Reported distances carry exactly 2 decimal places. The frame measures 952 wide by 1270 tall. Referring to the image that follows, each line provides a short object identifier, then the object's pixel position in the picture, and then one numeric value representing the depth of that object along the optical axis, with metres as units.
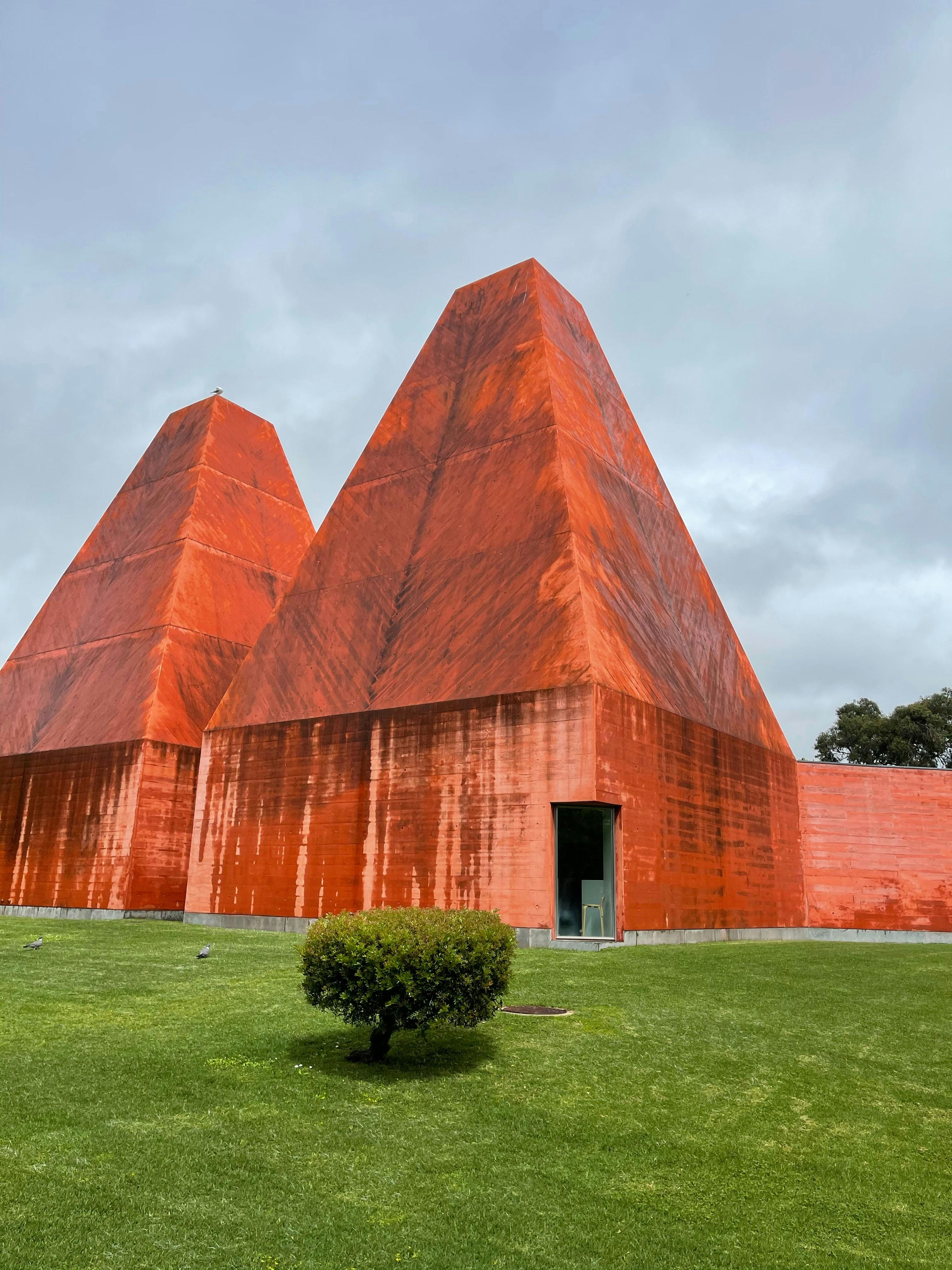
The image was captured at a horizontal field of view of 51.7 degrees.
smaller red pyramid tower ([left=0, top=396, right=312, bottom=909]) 26.12
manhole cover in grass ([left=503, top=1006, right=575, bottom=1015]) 11.34
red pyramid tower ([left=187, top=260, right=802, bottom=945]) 19.17
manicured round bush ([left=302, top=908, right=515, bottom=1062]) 8.32
